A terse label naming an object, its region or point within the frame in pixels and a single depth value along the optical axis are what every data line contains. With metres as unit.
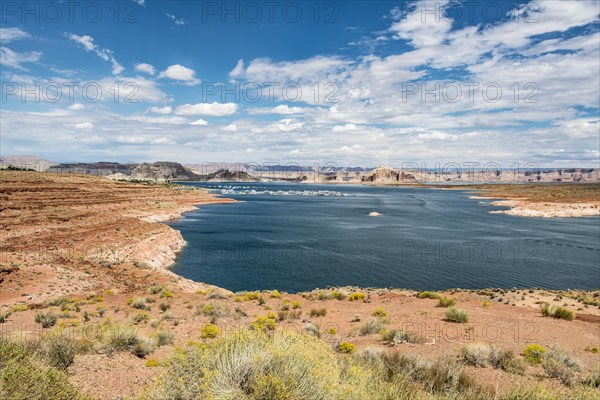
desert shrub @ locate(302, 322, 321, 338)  12.88
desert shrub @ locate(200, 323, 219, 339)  12.27
